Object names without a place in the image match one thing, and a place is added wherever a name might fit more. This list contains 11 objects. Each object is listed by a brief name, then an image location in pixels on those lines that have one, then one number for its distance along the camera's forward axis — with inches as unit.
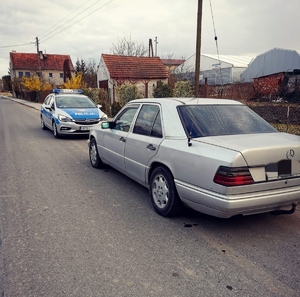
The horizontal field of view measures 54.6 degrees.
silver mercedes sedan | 118.5
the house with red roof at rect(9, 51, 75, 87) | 2775.6
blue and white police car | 390.0
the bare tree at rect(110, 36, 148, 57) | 1349.7
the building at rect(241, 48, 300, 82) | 1032.8
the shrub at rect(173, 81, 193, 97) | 534.0
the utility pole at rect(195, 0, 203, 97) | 418.9
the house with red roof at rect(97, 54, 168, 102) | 951.0
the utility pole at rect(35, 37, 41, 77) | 1692.7
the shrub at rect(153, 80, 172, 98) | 625.2
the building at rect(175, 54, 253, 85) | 1386.6
